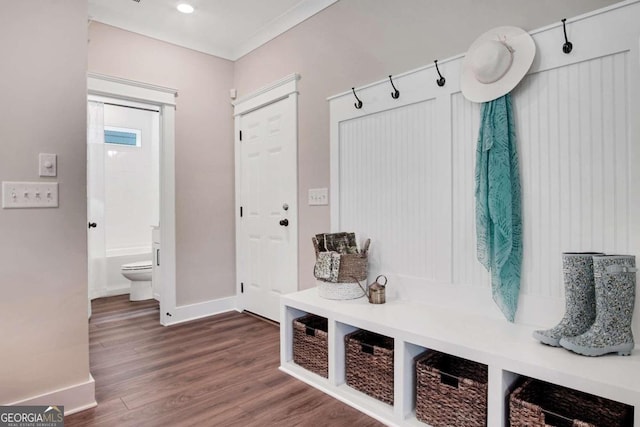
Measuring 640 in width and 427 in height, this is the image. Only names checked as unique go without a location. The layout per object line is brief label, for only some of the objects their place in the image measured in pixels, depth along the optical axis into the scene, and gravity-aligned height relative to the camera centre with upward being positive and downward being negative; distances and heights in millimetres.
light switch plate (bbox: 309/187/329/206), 2686 +115
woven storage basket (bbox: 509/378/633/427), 1252 -710
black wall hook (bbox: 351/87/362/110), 2405 +710
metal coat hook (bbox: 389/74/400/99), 2178 +706
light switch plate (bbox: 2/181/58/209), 1681 +83
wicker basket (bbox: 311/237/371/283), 2148 -329
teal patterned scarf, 1688 +25
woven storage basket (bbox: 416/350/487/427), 1450 -760
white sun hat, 1676 +695
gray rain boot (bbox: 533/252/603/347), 1413 -347
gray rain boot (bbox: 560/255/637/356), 1312 -354
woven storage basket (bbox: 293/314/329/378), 2078 -771
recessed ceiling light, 2779 +1561
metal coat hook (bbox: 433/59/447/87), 1966 +702
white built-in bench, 1208 -537
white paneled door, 2988 +57
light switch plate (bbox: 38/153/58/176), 1764 +232
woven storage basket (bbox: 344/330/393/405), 1778 -771
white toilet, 4039 -741
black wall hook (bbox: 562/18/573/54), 1558 +710
